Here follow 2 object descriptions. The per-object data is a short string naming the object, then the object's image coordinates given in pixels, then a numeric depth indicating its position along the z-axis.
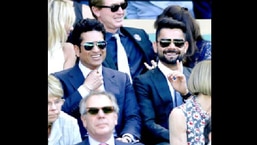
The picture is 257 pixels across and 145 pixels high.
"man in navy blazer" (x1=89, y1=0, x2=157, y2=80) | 16.61
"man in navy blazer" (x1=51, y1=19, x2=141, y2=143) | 16.56
